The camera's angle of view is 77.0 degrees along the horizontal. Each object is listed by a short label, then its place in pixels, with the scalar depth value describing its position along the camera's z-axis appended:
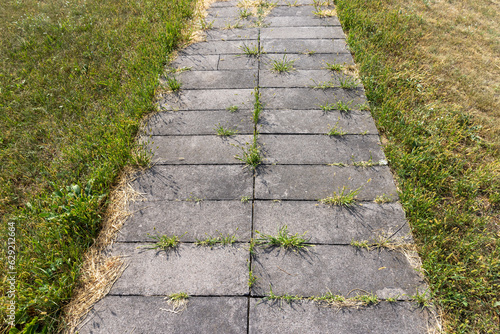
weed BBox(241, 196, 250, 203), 2.77
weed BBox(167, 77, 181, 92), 4.03
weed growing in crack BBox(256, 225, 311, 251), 2.44
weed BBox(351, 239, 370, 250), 2.45
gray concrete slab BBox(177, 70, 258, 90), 4.13
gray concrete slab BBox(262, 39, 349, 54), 4.75
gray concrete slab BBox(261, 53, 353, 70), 4.43
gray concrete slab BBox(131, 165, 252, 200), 2.84
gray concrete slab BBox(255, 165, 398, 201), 2.82
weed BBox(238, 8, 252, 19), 5.70
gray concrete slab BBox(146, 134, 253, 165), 3.16
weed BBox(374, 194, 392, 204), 2.76
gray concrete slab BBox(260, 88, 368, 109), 3.77
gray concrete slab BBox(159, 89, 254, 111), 3.81
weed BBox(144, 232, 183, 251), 2.46
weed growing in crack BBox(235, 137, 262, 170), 3.07
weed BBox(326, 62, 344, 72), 4.32
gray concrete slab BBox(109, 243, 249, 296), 2.22
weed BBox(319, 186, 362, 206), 2.73
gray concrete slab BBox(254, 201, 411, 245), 2.52
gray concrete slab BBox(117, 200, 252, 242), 2.55
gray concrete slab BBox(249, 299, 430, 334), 2.00
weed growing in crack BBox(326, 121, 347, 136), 3.40
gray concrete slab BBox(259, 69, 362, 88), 4.09
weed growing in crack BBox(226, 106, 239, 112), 3.72
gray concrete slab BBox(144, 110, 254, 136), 3.49
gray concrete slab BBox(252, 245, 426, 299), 2.20
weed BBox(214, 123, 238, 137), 3.41
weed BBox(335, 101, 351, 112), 3.68
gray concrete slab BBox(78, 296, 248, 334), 2.02
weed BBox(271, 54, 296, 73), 4.35
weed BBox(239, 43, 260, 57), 4.70
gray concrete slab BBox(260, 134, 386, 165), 3.13
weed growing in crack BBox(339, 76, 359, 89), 4.00
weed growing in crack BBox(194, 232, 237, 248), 2.47
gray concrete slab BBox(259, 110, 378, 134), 3.46
